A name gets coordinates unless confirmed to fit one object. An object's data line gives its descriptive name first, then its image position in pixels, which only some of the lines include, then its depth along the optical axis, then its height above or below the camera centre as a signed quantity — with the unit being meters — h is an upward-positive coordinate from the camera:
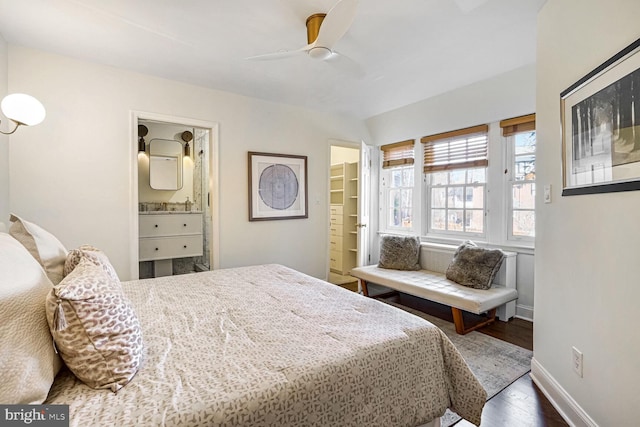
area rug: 1.98 -1.16
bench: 2.72 -0.78
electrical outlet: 1.55 -0.80
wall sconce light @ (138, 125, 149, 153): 4.32 +1.13
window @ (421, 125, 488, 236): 3.53 +0.40
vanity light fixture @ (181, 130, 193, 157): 4.74 +1.18
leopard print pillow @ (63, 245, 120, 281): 1.29 -0.22
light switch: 1.91 +0.12
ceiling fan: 1.57 +1.08
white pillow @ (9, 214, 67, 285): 1.30 -0.16
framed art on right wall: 1.19 +0.40
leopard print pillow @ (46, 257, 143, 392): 0.90 -0.39
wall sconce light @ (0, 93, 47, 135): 1.88 +0.66
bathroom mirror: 4.49 +0.73
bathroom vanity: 3.90 -0.37
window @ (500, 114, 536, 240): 3.09 +0.39
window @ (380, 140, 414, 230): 4.35 +0.44
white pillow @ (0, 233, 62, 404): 0.74 -0.36
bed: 0.88 -0.57
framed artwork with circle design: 3.66 +0.32
